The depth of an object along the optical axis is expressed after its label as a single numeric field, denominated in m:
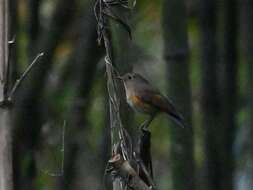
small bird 8.11
